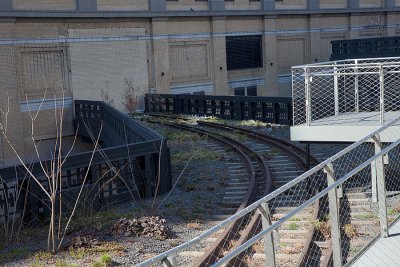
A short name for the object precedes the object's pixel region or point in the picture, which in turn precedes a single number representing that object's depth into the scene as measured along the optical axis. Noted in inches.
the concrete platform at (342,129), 452.1
